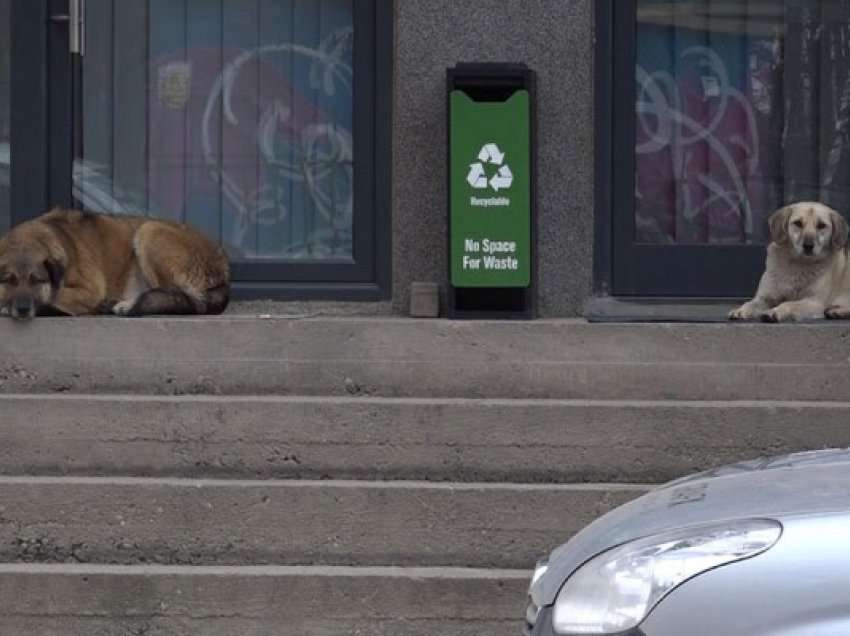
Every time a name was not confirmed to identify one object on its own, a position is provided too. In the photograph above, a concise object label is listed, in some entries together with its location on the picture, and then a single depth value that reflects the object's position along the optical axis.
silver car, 7.99
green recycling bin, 17.70
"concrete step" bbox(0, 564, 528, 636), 14.52
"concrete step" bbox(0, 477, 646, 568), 15.13
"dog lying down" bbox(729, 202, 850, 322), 17.92
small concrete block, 18.37
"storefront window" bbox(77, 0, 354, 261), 19.73
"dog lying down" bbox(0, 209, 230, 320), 17.52
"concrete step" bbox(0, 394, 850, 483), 15.78
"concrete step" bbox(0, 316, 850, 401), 16.44
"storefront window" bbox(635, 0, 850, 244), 19.67
